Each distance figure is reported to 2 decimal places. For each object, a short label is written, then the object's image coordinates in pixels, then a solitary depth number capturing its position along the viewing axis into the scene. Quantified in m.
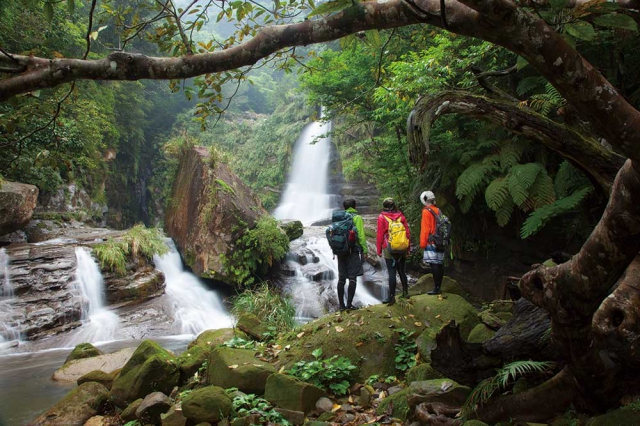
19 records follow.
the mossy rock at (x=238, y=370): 4.46
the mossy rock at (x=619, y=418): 2.40
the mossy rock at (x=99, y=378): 5.70
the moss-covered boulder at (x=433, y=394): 3.34
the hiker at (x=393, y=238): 6.18
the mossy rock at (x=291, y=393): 3.96
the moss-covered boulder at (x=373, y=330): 4.85
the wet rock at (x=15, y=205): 10.80
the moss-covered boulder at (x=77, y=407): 4.72
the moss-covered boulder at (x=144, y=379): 4.95
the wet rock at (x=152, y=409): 4.30
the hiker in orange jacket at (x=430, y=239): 6.15
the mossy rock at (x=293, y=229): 14.10
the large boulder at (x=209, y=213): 11.98
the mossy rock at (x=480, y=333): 4.47
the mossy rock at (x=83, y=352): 7.12
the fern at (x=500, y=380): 2.94
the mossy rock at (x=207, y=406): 3.82
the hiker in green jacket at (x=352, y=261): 6.30
